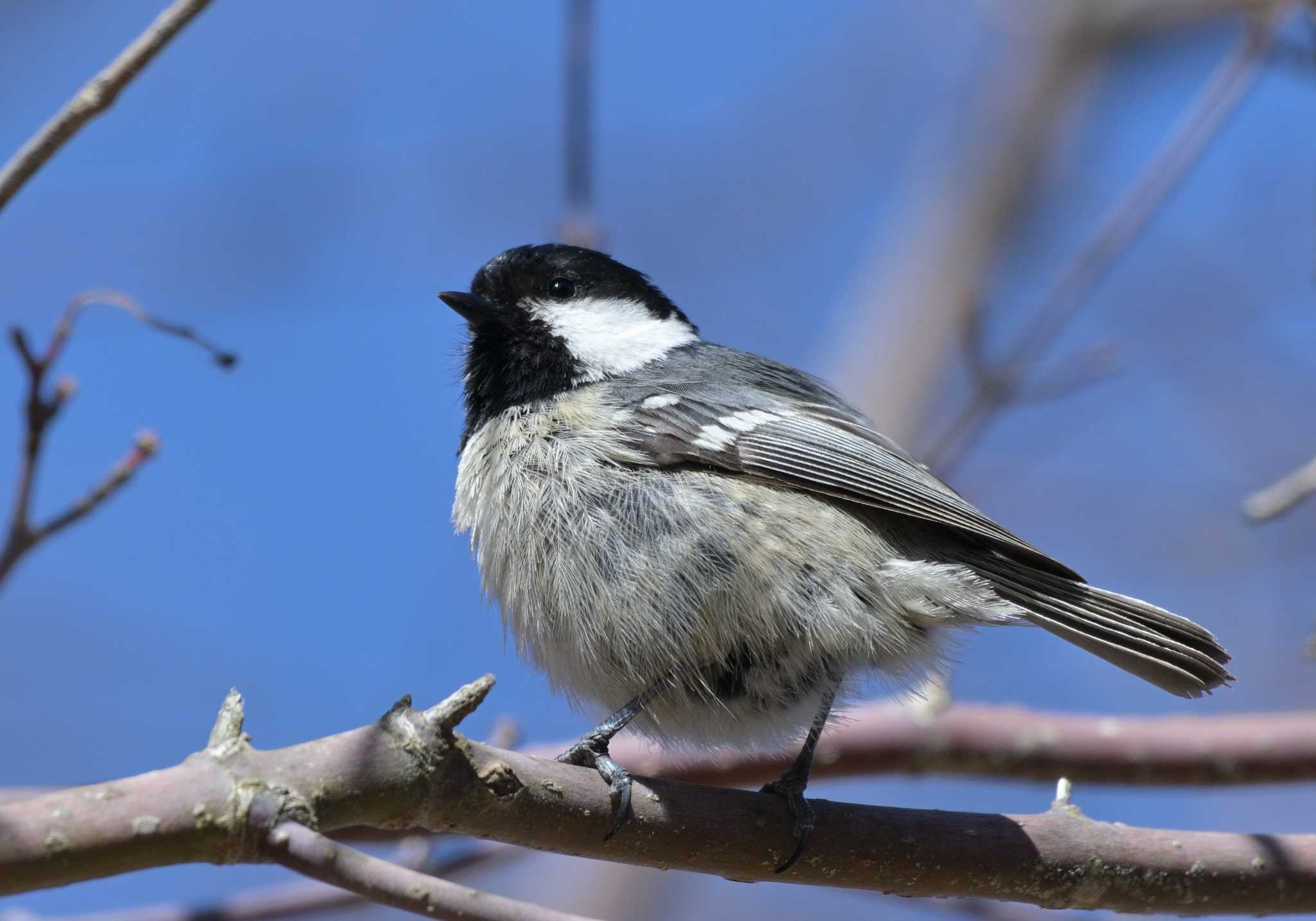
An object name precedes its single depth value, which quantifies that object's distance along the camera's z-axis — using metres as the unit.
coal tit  2.80
